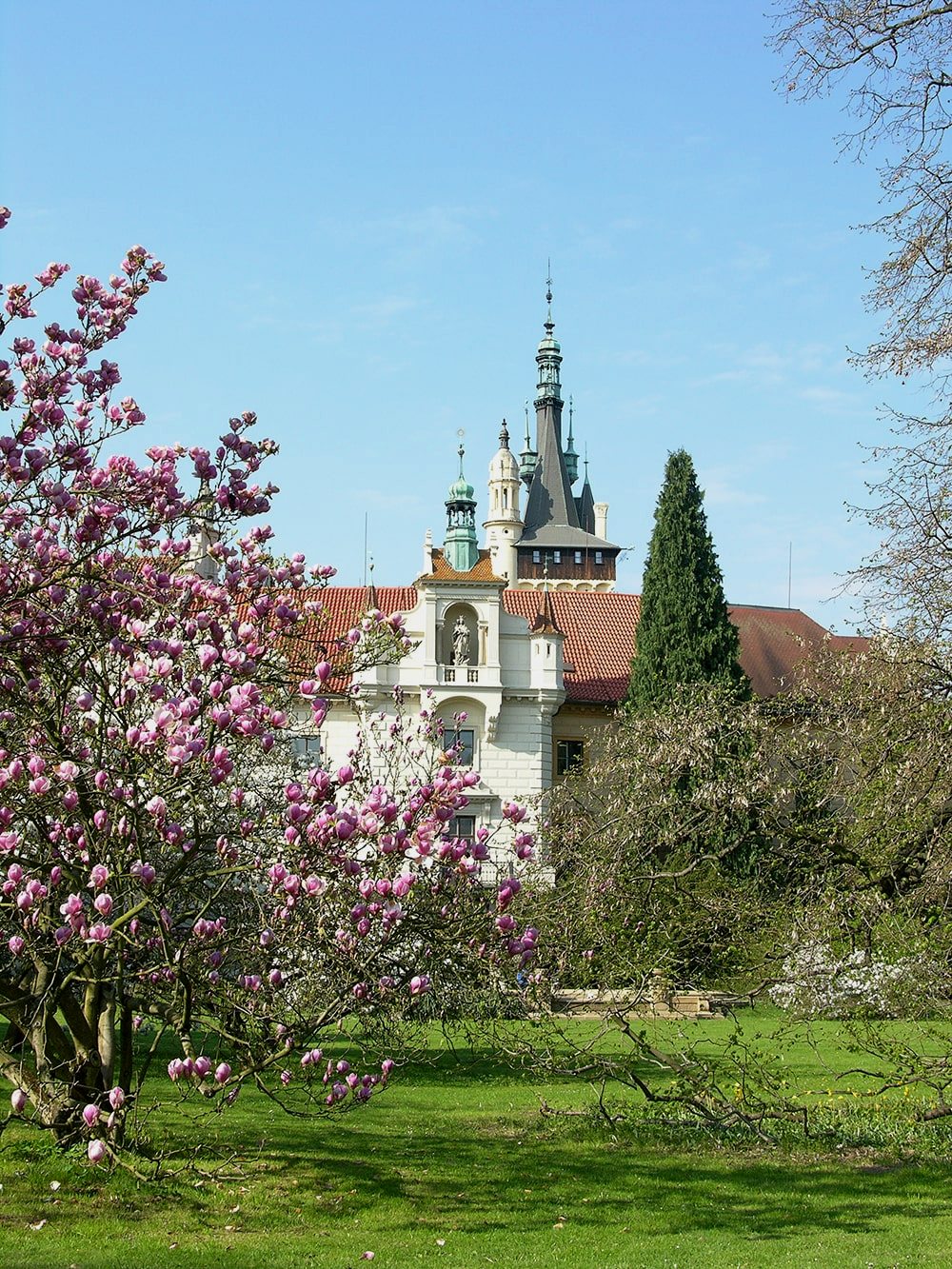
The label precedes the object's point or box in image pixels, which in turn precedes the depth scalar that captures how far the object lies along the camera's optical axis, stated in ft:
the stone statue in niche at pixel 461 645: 125.49
